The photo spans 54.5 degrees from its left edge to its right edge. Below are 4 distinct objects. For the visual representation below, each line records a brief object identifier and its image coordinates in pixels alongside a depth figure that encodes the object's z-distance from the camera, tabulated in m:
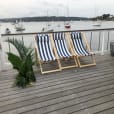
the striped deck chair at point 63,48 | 2.64
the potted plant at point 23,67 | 2.06
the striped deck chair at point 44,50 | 2.46
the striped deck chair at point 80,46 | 2.67
